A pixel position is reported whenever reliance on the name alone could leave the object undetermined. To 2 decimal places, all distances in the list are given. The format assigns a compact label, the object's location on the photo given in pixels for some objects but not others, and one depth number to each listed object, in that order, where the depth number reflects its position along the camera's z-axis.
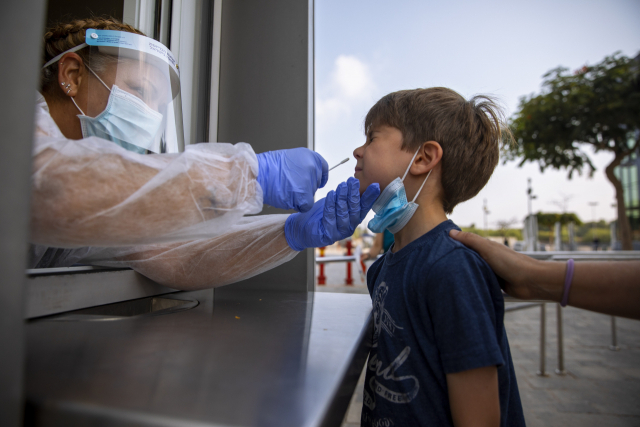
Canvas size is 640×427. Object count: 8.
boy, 0.66
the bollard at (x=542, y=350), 2.66
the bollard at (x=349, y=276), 7.06
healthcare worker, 0.54
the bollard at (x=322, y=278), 6.91
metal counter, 0.36
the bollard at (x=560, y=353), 2.64
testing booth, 0.31
